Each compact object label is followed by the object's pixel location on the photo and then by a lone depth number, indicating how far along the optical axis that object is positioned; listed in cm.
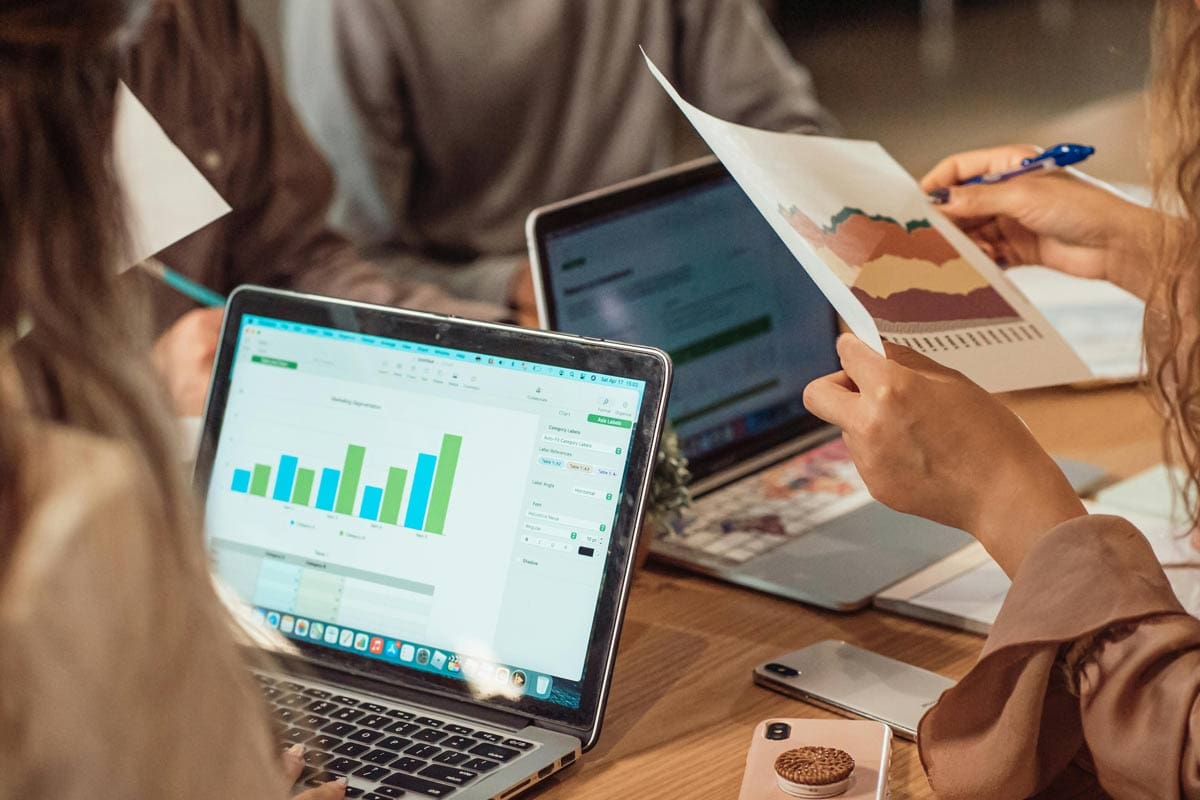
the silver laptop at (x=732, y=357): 109
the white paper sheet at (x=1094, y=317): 140
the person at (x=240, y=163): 161
